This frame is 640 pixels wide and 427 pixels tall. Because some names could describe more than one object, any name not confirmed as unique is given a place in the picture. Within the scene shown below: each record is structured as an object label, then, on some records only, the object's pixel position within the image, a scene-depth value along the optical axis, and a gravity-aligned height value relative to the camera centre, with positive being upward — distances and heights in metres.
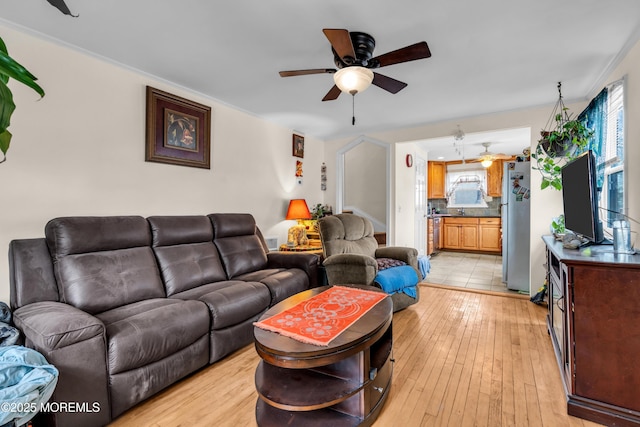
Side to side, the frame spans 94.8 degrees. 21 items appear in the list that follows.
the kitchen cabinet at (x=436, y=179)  7.29 +0.87
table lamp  4.10 -0.05
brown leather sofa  1.47 -0.61
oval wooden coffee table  1.35 -0.87
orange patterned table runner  1.48 -0.59
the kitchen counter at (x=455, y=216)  6.92 -0.04
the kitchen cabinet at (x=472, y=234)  6.74 -0.46
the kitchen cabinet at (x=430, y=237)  6.40 -0.51
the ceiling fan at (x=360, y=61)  1.81 +1.01
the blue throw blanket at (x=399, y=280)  2.98 -0.68
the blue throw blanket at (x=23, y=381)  1.18 -0.71
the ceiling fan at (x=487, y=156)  5.83 +1.17
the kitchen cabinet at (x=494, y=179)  6.88 +0.84
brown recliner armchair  2.96 -0.51
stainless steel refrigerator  3.82 -0.10
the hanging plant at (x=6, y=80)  0.86 +0.41
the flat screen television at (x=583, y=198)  1.83 +0.11
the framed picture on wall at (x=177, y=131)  2.72 +0.83
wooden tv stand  1.50 -0.65
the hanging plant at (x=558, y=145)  2.65 +0.66
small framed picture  4.51 +1.05
